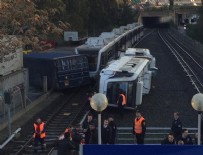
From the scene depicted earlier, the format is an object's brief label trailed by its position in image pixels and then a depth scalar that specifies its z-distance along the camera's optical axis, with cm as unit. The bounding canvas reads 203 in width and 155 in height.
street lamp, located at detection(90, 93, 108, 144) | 1187
